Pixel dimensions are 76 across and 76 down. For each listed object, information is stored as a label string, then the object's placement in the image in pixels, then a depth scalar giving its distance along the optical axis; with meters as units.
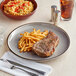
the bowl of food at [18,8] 1.24
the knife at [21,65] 0.99
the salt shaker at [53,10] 1.23
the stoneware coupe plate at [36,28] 1.06
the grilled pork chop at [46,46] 1.03
